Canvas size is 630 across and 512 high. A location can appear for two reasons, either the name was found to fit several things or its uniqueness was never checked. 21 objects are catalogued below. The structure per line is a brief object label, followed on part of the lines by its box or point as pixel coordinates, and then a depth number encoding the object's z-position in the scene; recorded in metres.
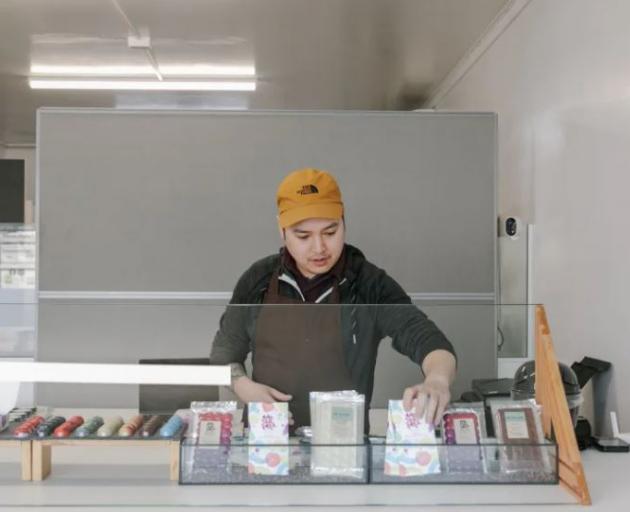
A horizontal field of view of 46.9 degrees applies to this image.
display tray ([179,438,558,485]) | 1.32
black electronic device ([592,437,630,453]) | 1.71
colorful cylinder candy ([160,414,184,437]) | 1.35
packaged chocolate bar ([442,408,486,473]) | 1.33
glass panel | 1.32
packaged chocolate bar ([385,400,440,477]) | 1.32
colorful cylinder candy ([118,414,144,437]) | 1.35
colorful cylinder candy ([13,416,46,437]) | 1.36
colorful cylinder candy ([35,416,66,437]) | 1.36
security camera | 3.31
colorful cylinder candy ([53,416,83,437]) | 1.35
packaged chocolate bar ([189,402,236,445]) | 1.33
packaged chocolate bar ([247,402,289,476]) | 1.31
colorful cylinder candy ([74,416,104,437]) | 1.35
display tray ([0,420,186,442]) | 1.34
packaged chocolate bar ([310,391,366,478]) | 1.32
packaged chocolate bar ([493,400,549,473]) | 1.35
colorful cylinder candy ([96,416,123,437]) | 1.35
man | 1.38
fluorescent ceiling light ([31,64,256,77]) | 5.44
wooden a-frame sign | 1.28
